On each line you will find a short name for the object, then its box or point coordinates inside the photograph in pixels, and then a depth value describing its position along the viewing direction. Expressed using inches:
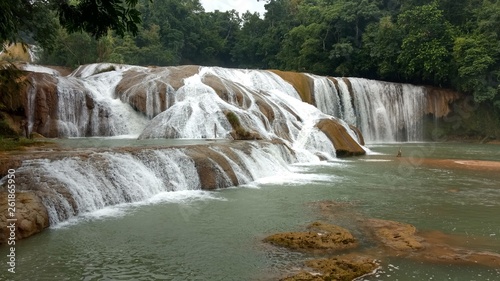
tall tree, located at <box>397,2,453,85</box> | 1280.8
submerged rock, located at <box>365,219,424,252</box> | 272.5
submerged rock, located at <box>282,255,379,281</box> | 217.8
